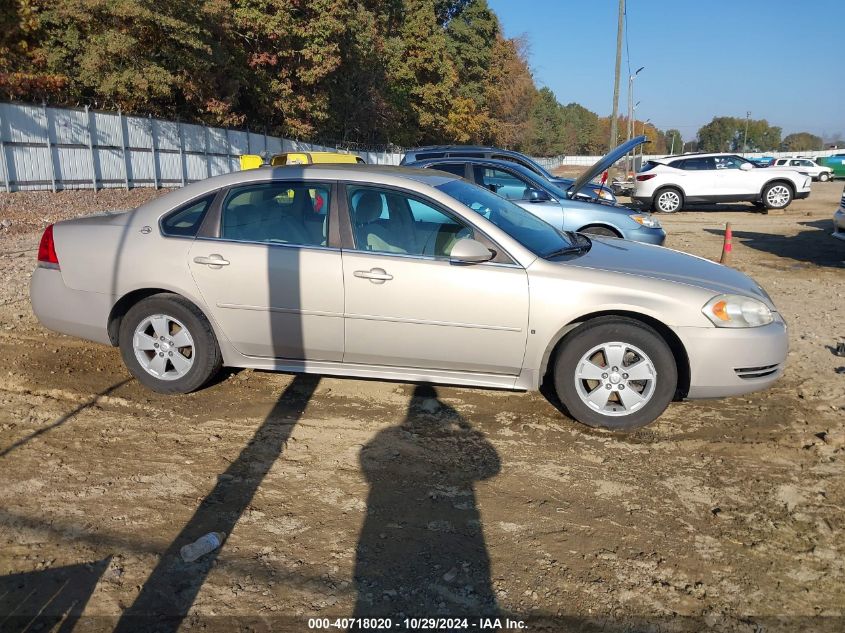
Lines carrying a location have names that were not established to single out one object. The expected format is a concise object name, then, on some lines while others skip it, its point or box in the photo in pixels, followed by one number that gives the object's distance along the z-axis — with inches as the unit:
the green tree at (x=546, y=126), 4023.1
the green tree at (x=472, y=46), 2508.6
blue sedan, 362.3
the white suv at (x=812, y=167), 1513.3
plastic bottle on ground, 119.5
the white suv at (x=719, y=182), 776.9
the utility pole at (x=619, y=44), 1079.6
